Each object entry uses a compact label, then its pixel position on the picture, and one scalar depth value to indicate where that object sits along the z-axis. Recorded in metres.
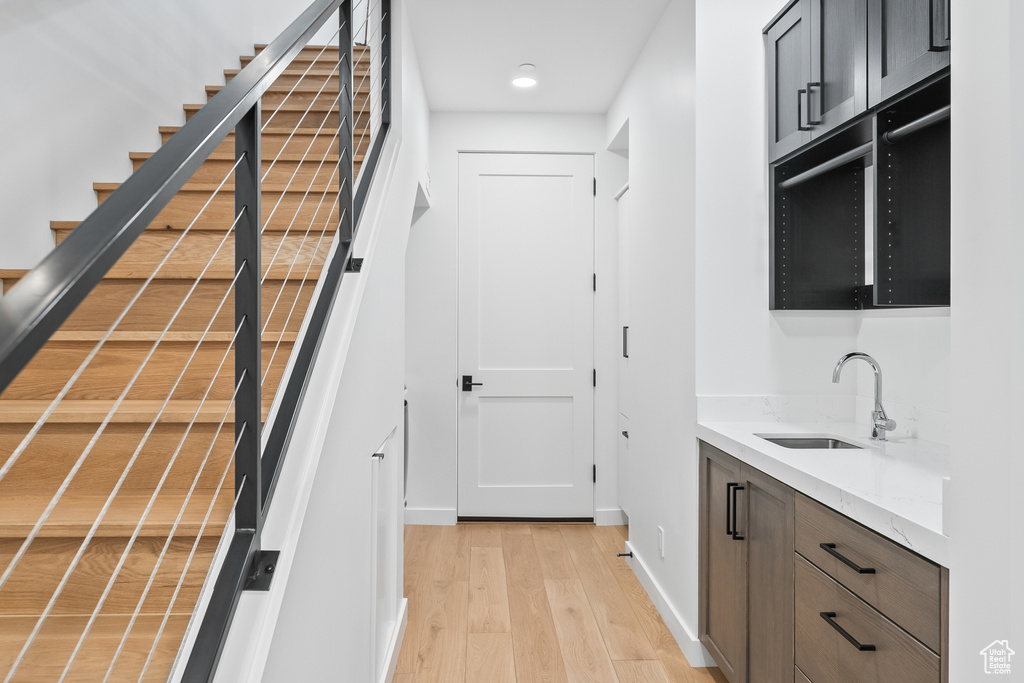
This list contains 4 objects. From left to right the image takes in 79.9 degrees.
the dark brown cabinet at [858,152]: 1.65
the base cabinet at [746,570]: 1.68
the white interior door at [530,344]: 3.97
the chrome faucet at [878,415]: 1.96
